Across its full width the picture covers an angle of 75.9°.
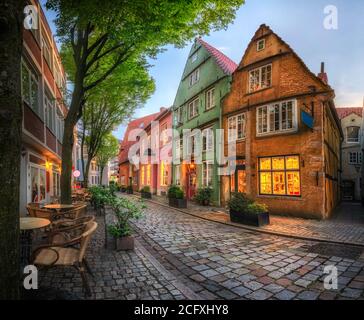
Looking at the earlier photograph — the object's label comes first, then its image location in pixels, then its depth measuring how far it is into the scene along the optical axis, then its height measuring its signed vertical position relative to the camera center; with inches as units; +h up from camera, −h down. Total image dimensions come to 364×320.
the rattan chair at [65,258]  141.0 -55.4
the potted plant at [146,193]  863.7 -83.3
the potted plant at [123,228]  229.0 -57.7
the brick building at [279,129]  435.5 +85.4
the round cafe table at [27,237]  188.5 -56.1
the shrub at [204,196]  621.3 -68.1
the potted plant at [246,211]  351.3 -64.0
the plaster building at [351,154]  1036.5 +71.3
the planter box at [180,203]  582.2 -81.0
